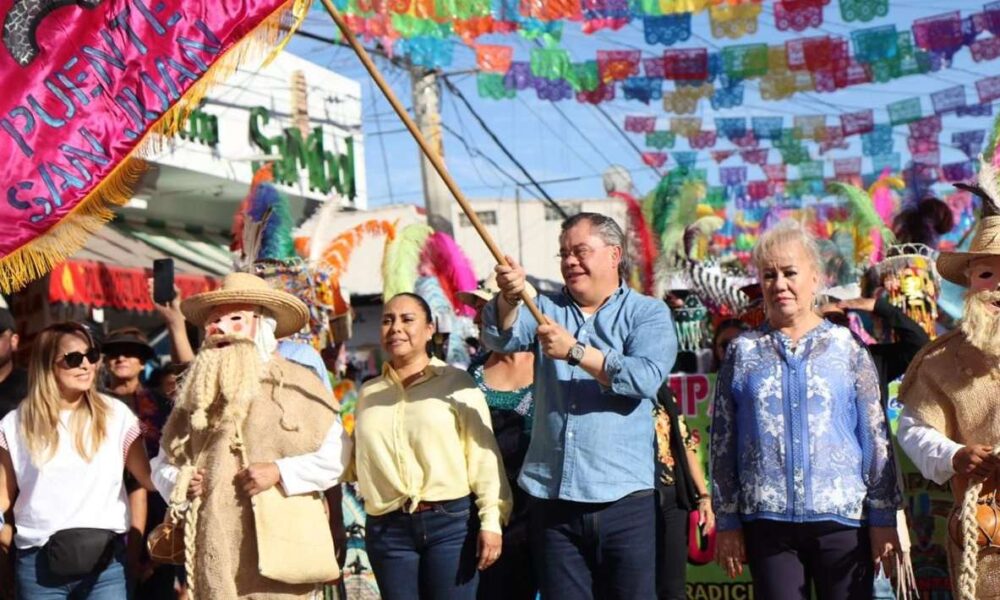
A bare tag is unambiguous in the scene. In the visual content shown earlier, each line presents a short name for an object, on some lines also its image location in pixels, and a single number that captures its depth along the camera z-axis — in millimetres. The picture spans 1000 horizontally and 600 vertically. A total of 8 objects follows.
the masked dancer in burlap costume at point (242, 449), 4855
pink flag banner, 4797
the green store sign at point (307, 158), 18625
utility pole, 17719
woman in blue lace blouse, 4504
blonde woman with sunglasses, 5336
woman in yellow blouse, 5121
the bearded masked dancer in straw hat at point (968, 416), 4293
